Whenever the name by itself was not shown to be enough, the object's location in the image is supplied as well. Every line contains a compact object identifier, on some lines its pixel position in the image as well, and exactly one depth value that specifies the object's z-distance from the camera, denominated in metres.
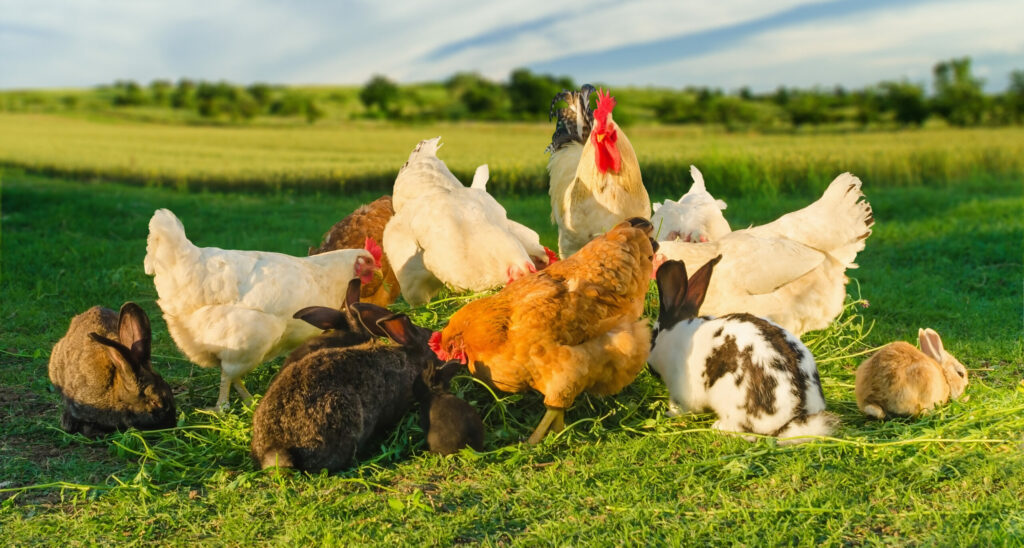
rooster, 6.57
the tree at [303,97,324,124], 28.77
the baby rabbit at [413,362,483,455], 4.25
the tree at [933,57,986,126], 25.91
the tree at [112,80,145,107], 36.06
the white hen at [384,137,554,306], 6.02
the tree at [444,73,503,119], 26.62
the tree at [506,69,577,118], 25.81
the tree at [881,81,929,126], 24.75
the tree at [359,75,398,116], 28.20
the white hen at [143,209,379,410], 4.84
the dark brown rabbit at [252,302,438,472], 4.06
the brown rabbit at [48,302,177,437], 4.73
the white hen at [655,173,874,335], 5.63
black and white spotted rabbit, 4.31
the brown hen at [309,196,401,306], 6.86
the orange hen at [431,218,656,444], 4.30
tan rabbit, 4.60
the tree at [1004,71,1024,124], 26.44
